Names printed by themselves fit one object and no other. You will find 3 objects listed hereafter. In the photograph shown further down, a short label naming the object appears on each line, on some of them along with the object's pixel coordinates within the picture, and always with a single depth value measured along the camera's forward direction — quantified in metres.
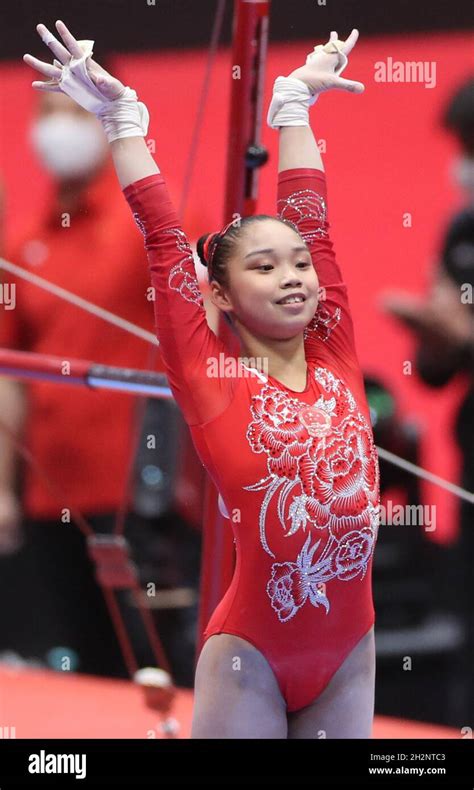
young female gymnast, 3.15
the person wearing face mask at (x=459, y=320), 5.79
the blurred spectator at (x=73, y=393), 5.19
